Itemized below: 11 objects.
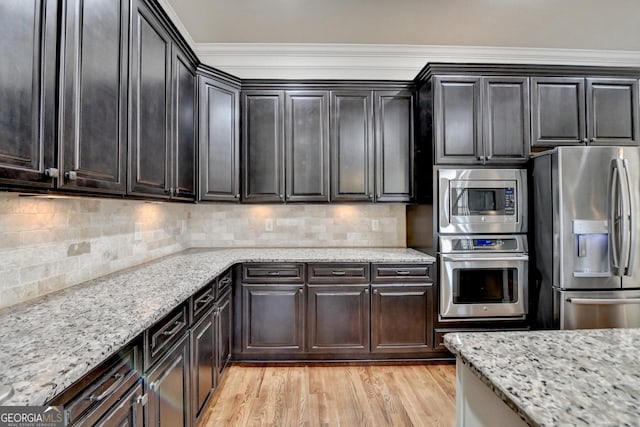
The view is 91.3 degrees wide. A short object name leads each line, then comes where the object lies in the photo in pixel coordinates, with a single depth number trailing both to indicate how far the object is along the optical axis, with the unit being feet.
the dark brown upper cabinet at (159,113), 5.66
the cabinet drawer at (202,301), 5.72
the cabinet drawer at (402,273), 8.93
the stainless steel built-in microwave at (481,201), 8.68
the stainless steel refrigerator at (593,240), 7.69
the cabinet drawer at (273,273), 8.95
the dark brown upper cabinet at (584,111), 9.06
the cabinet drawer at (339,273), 8.96
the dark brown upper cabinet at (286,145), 9.96
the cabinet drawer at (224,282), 7.45
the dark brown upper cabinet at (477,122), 8.86
